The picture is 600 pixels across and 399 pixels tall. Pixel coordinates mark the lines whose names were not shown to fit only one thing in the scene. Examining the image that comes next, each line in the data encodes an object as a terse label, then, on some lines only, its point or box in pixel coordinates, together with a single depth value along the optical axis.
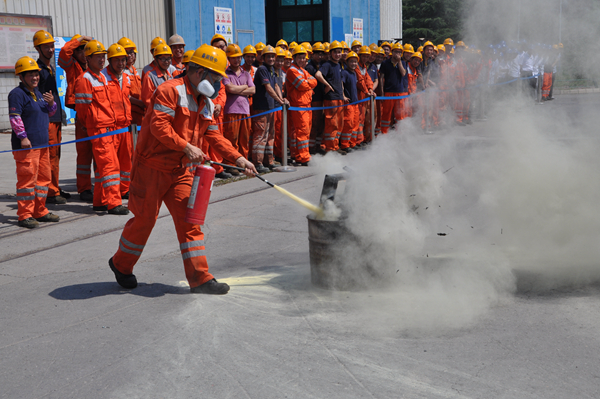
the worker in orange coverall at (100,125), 7.36
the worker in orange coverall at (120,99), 7.53
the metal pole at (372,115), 13.11
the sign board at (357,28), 24.41
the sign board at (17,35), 14.51
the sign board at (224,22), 18.25
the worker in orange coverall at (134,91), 8.65
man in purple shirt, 9.77
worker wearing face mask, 4.45
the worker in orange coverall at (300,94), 10.99
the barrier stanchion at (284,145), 10.59
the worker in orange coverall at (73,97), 7.73
